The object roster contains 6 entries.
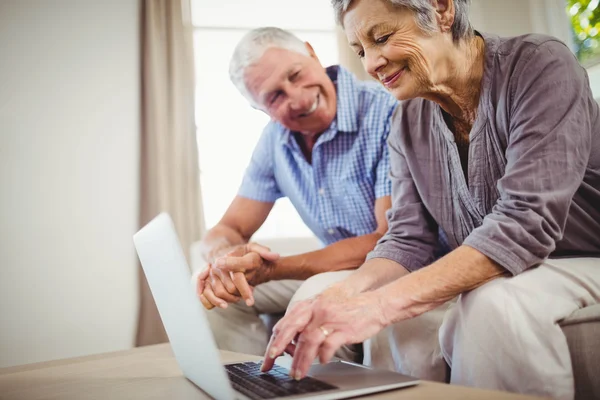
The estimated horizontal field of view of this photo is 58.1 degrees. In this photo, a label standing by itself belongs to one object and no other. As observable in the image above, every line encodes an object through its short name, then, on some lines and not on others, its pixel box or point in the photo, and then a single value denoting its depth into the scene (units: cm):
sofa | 81
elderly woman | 77
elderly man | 158
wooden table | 59
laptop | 61
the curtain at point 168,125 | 316
